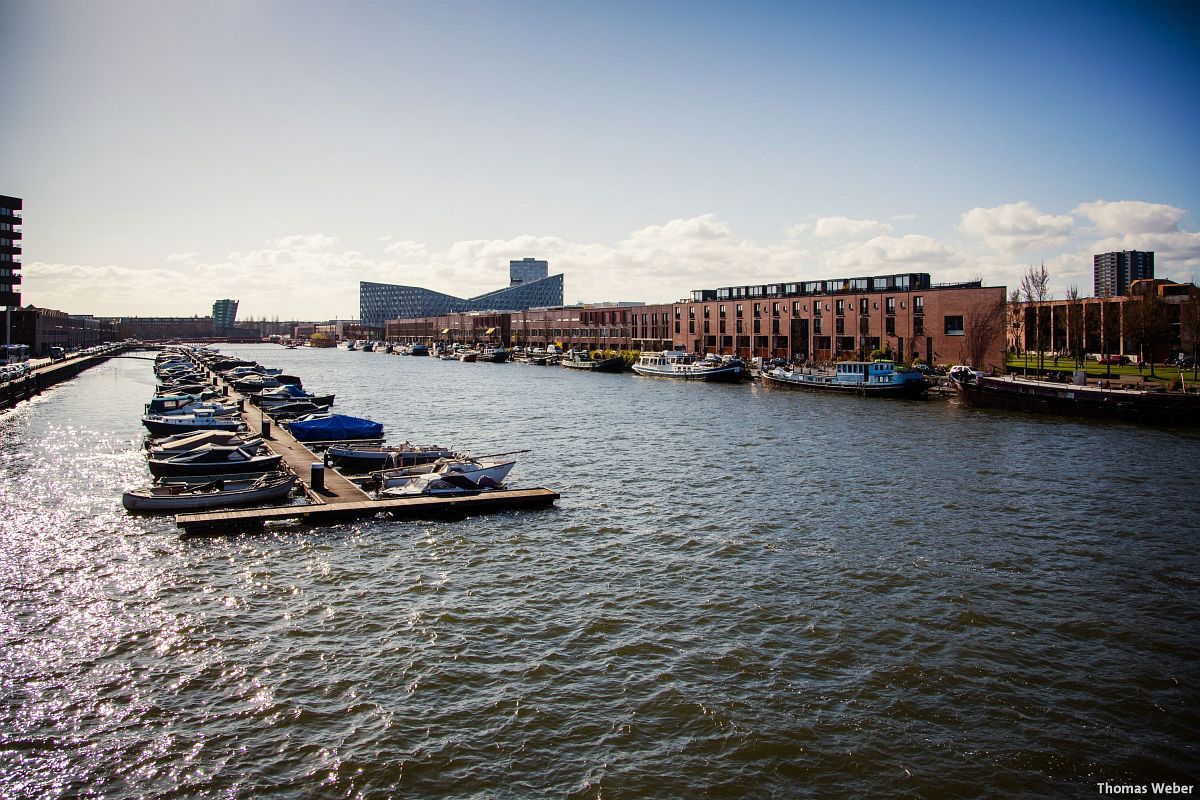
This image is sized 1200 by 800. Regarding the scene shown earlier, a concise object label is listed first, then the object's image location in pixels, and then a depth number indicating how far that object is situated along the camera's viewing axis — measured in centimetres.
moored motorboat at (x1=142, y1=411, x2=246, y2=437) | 5388
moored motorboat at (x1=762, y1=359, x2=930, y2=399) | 8694
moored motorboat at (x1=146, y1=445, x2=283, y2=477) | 3838
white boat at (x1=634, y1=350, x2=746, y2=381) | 11744
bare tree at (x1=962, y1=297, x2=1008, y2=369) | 10250
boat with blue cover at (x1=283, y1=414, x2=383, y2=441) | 5200
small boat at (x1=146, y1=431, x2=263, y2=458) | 4094
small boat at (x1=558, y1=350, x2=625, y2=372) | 15300
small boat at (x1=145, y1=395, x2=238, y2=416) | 5928
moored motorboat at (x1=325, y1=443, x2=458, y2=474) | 4056
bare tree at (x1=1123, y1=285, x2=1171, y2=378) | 9731
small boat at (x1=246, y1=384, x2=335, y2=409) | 7225
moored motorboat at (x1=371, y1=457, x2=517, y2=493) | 3644
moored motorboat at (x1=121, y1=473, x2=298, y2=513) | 3297
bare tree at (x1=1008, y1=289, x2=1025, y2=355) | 11056
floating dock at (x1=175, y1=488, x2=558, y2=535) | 3036
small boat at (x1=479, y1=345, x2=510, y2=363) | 19738
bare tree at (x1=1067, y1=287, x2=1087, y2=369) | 10256
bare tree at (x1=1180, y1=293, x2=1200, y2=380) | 9106
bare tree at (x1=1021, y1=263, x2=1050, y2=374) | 9931
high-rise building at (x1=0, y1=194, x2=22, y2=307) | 14450
